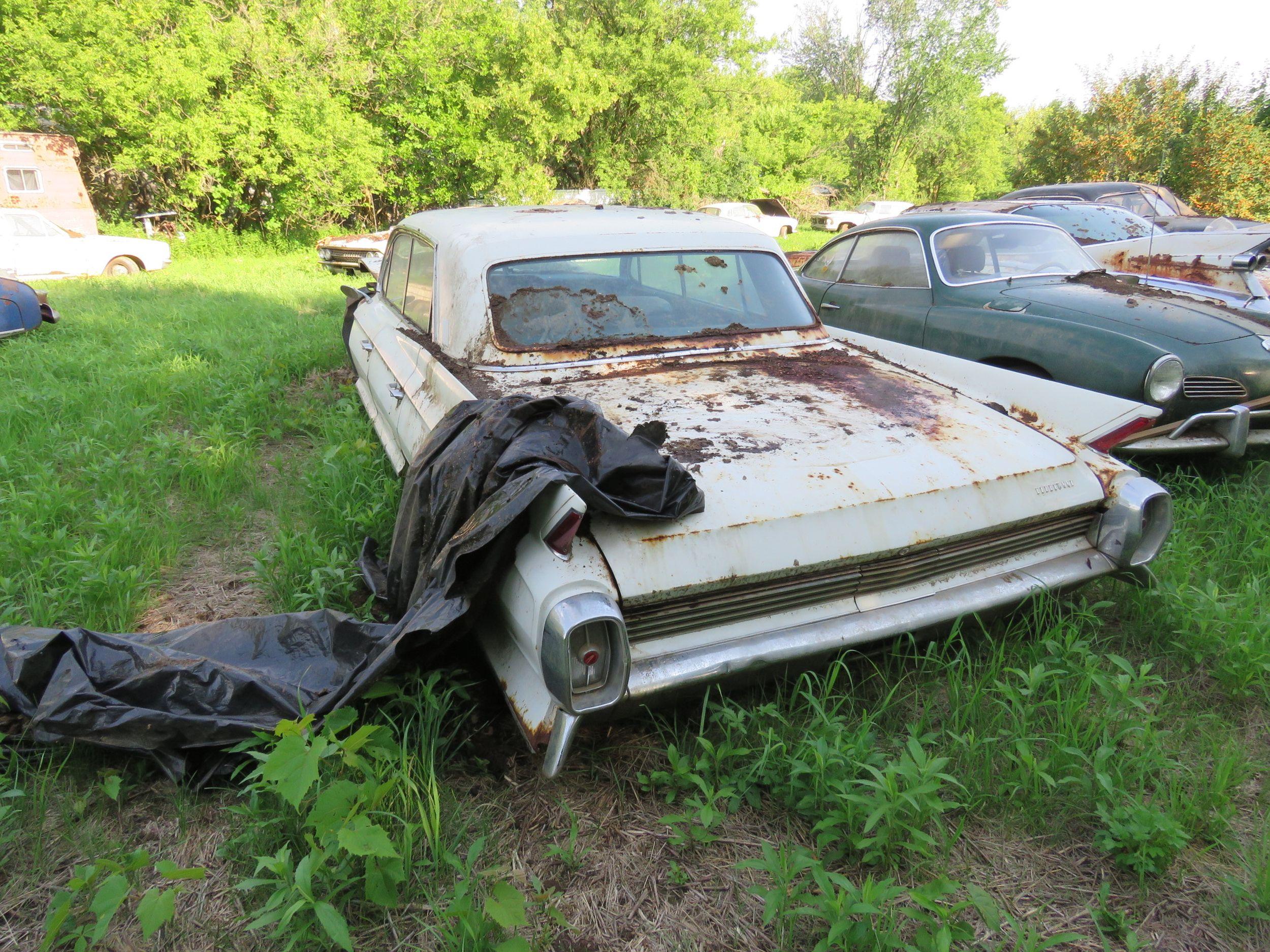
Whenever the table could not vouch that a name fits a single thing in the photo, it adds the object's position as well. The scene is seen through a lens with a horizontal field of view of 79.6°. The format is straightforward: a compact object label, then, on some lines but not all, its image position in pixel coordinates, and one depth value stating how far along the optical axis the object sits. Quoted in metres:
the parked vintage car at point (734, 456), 2.04
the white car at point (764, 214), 19.56
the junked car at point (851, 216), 25.36
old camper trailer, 14.19
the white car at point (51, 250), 11.03
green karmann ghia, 3.89
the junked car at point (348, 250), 13.23
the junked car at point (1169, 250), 5.36
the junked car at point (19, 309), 7.17
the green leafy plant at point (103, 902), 1.62
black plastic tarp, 2.08
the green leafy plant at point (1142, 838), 1.94
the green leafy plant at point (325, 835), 1.71
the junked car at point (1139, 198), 8.34
